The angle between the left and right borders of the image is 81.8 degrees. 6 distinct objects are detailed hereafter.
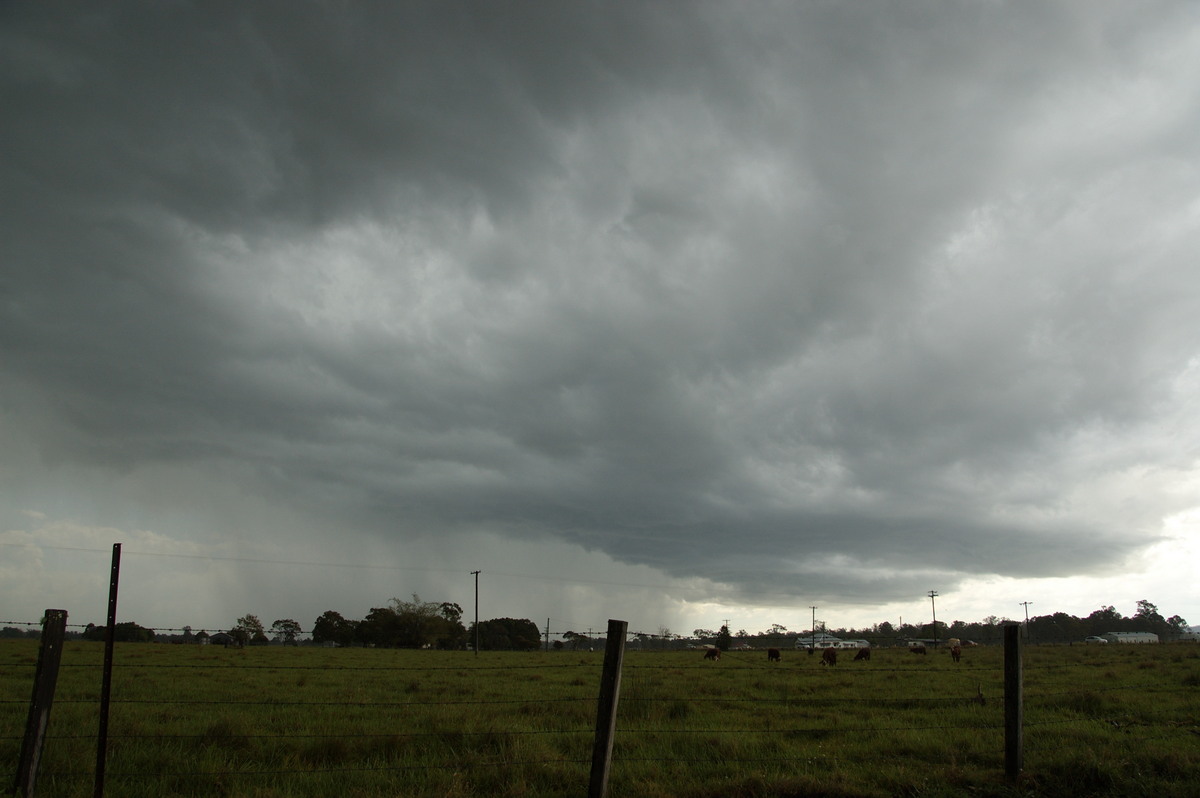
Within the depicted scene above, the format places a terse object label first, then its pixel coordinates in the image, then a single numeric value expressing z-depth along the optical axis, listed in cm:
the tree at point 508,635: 13538
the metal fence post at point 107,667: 669
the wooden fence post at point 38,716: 739
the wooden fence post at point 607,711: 744
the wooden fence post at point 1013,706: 949
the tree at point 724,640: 9680
